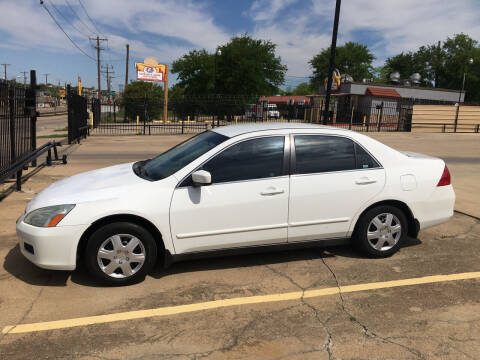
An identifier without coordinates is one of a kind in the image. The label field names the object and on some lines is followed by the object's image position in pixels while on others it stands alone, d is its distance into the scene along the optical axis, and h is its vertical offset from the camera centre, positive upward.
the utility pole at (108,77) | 91.00 +7.30
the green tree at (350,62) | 65.56 +10.06
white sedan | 3.59 -0.82
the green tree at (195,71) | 49.77 +5.39
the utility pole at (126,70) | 53.41 +5.19
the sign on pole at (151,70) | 34.59 +3.53
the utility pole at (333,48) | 11.44 +2.19
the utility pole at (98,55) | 59.22 +7.85
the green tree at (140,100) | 28.69 +0.85
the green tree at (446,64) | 64.12 +10.88
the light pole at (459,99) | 28.87 +3.24
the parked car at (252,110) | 29.93 +0.58
